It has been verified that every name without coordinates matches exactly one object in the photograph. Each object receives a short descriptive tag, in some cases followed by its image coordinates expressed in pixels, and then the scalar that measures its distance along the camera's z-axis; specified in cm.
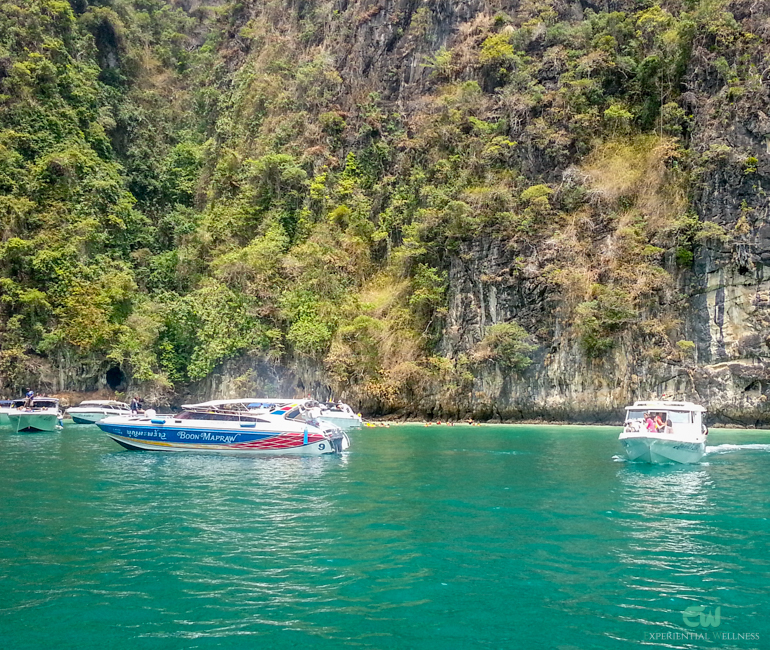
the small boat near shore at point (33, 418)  3875
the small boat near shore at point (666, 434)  2461
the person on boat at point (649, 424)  2547
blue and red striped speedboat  2691
